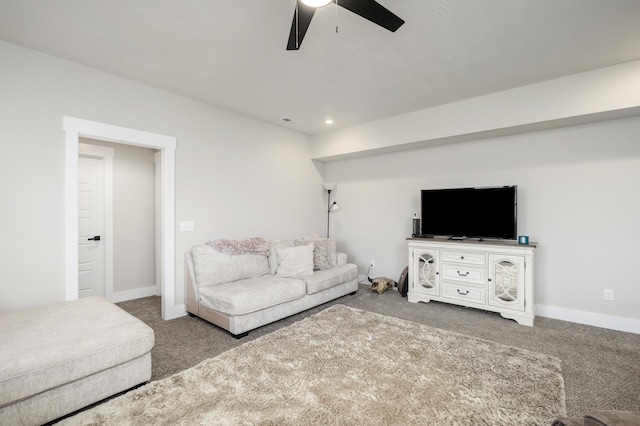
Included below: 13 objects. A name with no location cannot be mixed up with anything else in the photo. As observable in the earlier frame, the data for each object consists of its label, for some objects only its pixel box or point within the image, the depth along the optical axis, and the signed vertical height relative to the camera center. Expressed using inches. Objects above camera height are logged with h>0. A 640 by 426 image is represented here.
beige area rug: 69.4 -47.6
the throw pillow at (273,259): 154.8 -23.8
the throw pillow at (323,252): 165.6 -22.2
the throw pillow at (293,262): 150.8 -25.1
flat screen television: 140.3 +0.5
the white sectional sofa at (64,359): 62.2 -33.7
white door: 155.9 -6.4
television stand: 130.3 -30.0
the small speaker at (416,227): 171.2 -8.0
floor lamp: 211.8 +6.9
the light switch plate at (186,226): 140.3 -5.8
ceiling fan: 61.9 +44.7
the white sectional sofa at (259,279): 118.6 -31.6
